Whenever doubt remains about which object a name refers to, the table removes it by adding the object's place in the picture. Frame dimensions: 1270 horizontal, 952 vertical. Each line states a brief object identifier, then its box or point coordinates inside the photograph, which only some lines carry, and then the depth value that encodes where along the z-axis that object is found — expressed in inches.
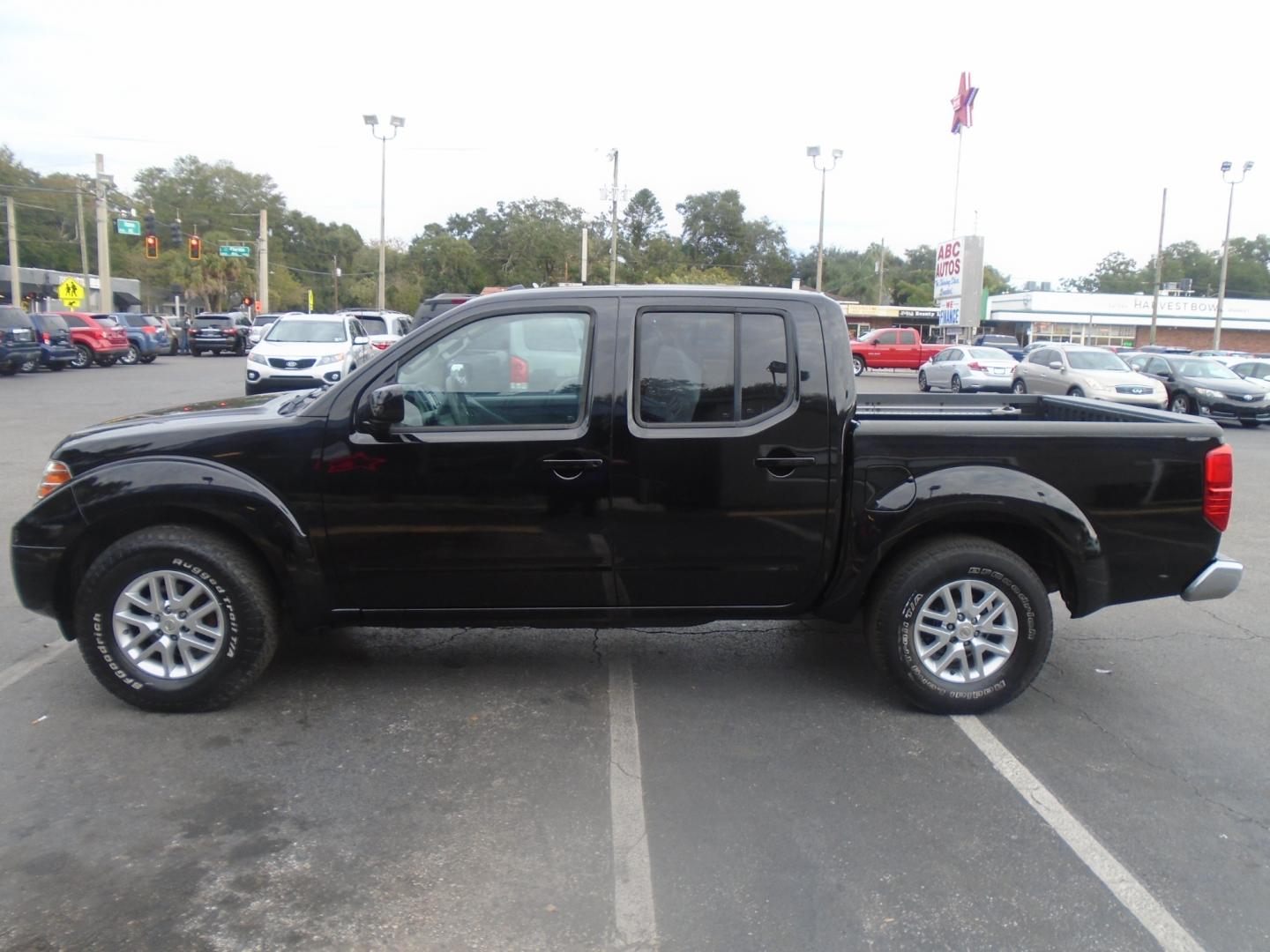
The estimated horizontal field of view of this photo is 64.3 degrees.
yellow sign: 1520.7
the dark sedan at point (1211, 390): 829.2
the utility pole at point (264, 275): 2265.6
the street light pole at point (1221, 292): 1638.8
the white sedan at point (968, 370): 1074.7
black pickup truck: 174.1
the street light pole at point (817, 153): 1504.7
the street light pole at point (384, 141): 1701.5
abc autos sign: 1653.5
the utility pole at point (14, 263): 1851.6
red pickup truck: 1523.1
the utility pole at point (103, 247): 1614.2
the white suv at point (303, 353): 730.2
